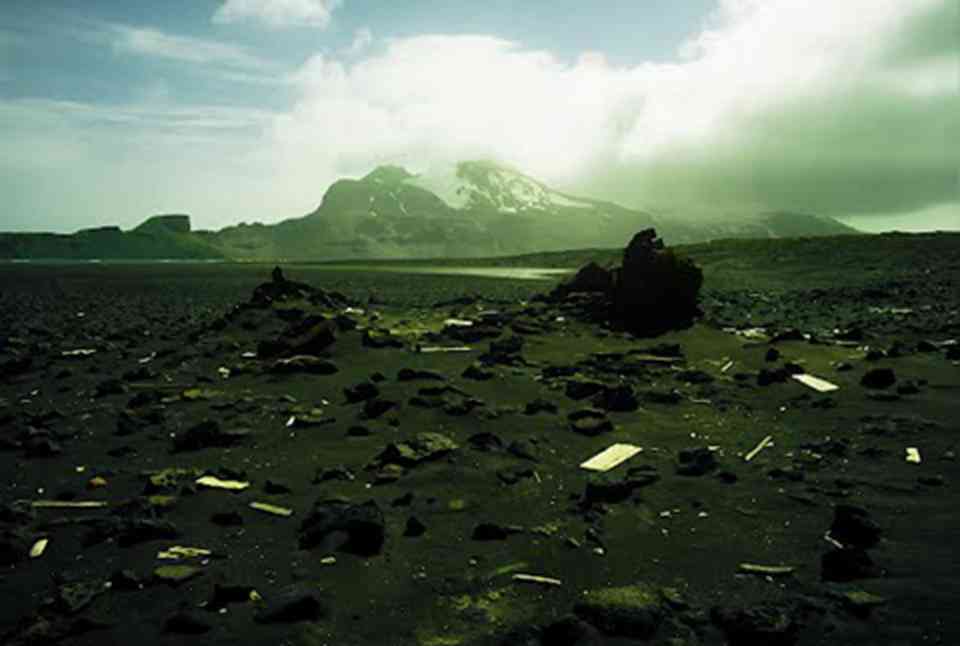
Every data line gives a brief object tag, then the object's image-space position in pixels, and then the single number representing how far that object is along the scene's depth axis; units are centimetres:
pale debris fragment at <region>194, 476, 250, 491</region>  838
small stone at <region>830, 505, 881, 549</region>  647
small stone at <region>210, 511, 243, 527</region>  729
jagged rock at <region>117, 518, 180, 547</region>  681
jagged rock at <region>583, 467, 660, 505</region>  773
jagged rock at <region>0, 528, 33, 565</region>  647
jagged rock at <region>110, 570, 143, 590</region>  585
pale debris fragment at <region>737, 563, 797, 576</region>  594
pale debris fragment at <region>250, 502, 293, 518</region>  756
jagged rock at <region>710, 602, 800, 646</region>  484
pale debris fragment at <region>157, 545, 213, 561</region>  646
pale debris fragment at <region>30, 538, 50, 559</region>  663
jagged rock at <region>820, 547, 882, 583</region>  579
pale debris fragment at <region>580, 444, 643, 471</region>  897
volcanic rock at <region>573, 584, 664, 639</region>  509
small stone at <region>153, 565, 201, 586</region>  594
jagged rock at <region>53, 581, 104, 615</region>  546
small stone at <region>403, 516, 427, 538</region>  694
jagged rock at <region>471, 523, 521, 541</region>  684
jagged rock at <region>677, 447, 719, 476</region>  860
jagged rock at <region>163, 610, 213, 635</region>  517
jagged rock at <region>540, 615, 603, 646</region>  496
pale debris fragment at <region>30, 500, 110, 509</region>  790
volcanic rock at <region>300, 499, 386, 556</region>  657
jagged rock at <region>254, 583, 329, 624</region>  529
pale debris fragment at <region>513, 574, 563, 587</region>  587
